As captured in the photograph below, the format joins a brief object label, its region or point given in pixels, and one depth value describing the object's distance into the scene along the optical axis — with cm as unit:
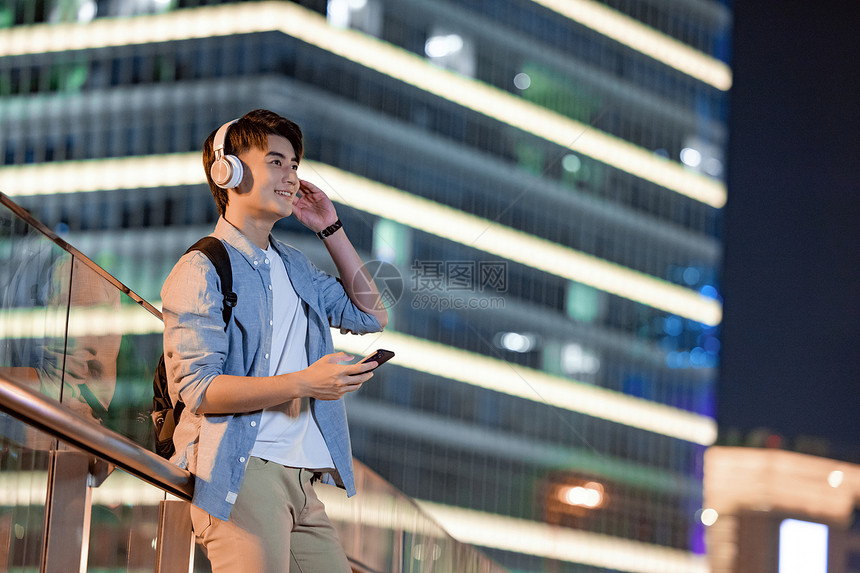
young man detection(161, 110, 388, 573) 488
